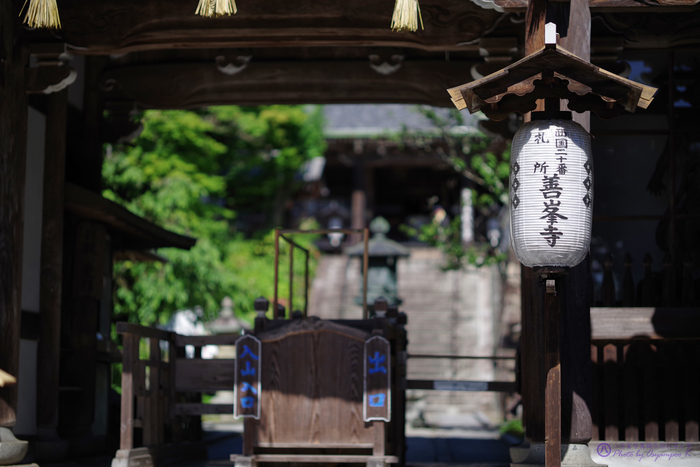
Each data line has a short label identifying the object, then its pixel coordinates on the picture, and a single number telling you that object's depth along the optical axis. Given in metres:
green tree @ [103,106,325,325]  16.45
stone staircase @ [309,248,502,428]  18.94
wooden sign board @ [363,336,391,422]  7.73
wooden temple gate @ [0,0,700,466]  6.88
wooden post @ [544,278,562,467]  5.88
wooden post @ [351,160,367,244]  27.33
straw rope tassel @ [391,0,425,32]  6.60
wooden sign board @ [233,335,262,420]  7.85
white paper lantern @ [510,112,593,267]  5.98
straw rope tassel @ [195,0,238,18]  6.43
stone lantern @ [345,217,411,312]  15.63
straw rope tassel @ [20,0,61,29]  6.82
